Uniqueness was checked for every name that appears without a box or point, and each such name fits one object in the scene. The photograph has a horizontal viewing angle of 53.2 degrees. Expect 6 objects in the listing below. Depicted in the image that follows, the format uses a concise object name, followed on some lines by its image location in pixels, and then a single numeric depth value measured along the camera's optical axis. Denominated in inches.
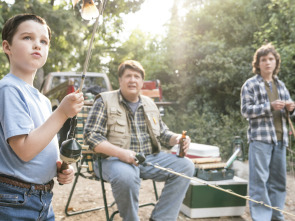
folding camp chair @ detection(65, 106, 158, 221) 113.5
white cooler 136.2
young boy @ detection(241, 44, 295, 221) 112.3
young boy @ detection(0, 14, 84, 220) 41.3
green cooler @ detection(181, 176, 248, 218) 119.8
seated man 91.6
